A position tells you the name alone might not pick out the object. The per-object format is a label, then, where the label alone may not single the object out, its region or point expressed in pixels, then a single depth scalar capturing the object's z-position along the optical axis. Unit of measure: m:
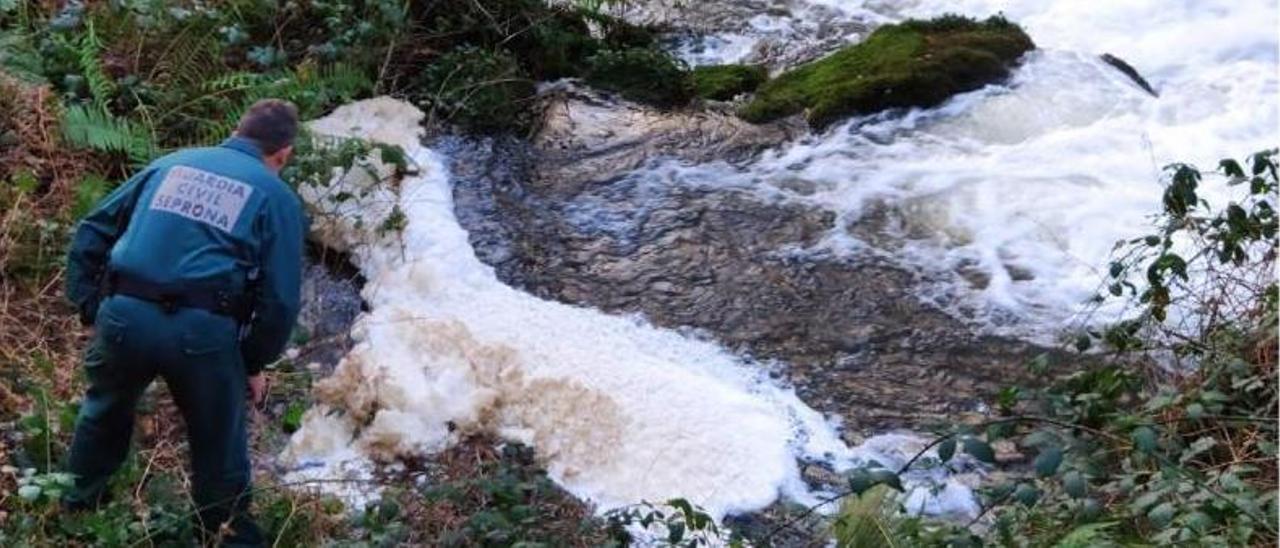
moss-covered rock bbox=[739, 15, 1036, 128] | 9.76
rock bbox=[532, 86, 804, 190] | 9.15
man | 4.66
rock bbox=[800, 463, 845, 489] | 6.07
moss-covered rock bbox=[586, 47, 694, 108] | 10.06
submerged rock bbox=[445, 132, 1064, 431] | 6.88
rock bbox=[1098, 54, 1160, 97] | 10.08
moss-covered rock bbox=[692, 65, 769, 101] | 10.16
